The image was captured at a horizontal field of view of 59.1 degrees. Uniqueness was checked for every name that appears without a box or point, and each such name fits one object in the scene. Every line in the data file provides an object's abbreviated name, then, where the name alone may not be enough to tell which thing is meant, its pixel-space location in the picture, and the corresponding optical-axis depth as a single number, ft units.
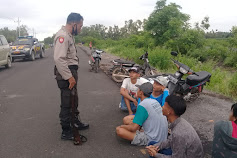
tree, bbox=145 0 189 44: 83.35
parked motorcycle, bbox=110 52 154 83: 25.61
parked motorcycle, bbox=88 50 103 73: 33.47
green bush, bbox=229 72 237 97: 20.22
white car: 35.58
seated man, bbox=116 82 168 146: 9.61
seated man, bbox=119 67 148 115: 14.28
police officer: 10.16
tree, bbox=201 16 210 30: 147.75
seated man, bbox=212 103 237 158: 6.54
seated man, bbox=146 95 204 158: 7.06
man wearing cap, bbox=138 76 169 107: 11.50
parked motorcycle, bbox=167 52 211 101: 15.56
